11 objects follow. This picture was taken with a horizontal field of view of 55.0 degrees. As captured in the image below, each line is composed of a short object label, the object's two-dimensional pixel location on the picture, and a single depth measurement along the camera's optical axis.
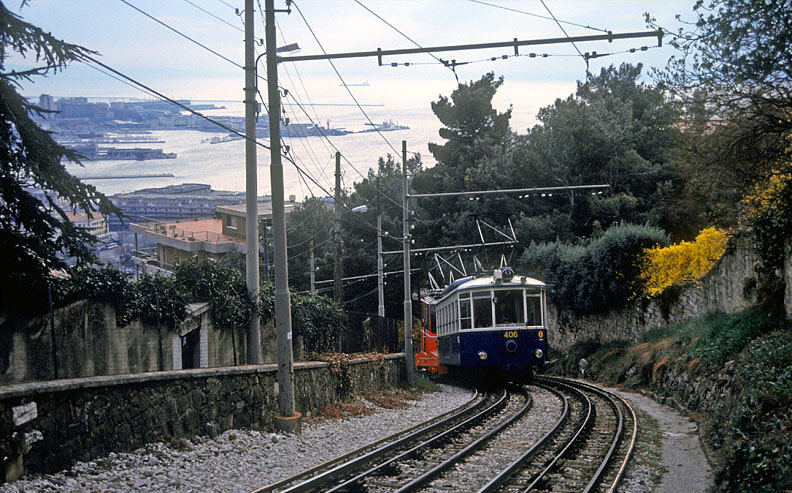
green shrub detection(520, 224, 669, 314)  30.09
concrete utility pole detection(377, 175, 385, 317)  31.08
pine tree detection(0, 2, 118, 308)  10.02
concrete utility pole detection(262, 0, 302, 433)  13.14
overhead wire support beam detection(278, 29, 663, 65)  11.36
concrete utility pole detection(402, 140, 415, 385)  24.56
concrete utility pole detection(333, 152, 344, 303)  28.73
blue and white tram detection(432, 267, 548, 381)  21.17
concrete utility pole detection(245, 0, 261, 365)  15.52
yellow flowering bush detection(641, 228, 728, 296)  25.14
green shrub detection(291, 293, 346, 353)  19.80
